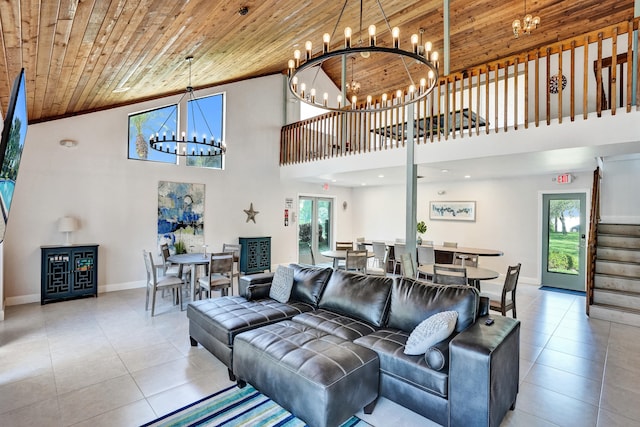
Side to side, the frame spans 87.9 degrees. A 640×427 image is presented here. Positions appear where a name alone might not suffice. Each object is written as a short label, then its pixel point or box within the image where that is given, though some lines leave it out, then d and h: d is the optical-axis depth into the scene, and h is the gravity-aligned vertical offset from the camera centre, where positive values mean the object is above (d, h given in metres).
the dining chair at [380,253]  6.49 -0.77
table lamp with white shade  5.36 -0.23
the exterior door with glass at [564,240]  6.61 -0.47
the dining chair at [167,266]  5.52 -0.98
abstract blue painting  6.65 -0.08
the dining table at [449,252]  6.10 -0.68
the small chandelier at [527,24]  4.63 +2.72
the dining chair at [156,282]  4.68 -1.04
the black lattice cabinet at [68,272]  5.16 -0.99
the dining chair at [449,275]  4.25 -0.77
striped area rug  2.35 -1.48
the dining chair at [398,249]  6.43 -0.66
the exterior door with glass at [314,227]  9.34 -0.38
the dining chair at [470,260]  5.77 -0.77
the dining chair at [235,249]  6.01 -0.72
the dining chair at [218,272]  4.79 -0.89
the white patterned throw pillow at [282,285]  3.85 -0.84
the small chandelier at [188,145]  6.58 +1.41
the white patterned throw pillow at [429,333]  2.41 -0.87
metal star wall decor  8.00 +0.00
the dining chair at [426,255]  6.20 -0.75
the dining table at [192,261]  4.95 -0.74
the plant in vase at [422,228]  8.61 -0.33
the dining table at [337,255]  6.27 -0.78
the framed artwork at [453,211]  7.98 +0.12
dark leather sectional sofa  2.14 -1.04
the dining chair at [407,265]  5.02 -0.76
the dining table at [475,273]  4.39 -0.80
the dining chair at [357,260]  5.96 -0.83
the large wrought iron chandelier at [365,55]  2.37 +1.21
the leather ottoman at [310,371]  2.13 -1.11
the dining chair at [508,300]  3.84 -0.96
